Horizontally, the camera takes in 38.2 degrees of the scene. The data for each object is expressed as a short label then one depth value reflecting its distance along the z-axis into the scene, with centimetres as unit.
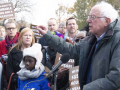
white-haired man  190
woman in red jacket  448
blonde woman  370
